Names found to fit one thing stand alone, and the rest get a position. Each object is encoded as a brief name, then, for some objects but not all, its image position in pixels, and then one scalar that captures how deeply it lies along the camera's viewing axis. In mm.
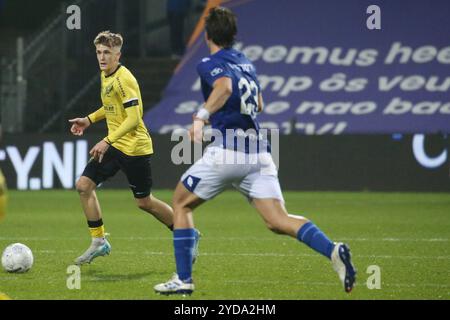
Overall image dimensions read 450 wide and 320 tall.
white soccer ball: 17953
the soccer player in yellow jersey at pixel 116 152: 19250
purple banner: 42375
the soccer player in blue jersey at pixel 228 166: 15047
